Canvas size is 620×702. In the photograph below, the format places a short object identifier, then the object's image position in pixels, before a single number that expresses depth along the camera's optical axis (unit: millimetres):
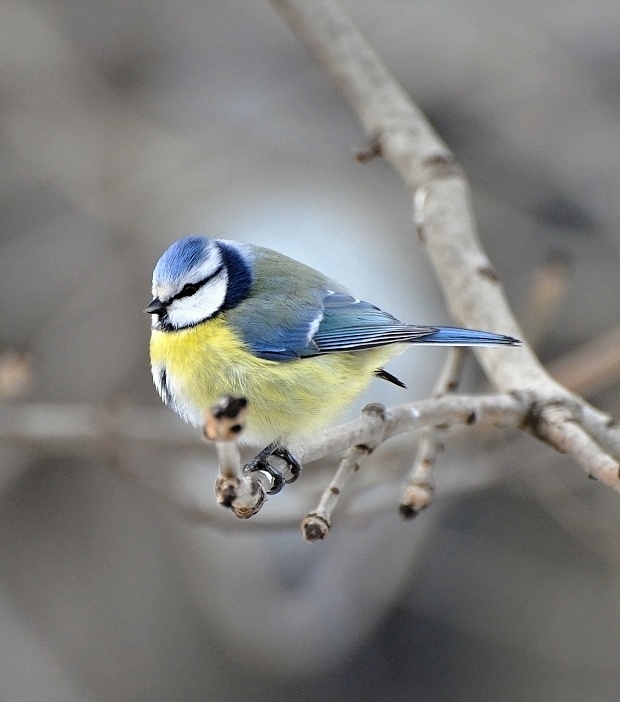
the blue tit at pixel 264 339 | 4543
